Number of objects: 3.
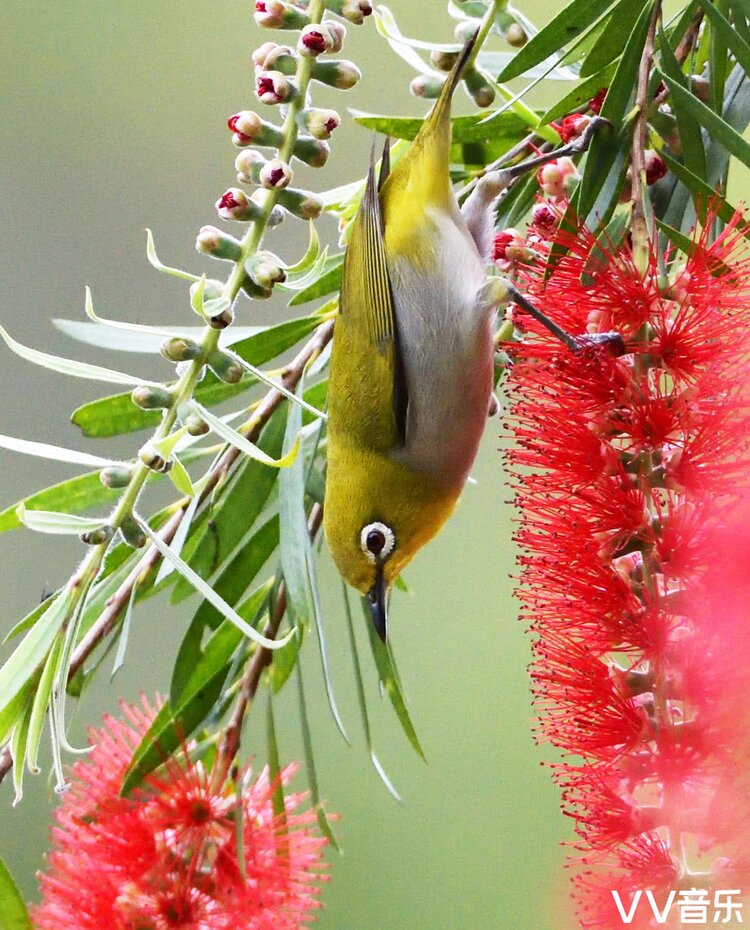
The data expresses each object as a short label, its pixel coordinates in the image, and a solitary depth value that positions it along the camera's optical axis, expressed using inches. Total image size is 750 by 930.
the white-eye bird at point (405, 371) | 95.6
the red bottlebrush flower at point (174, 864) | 94.0
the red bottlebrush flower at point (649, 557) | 92.8
